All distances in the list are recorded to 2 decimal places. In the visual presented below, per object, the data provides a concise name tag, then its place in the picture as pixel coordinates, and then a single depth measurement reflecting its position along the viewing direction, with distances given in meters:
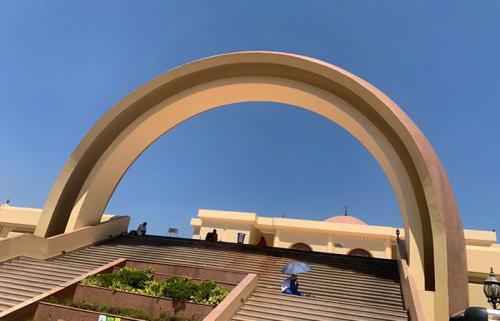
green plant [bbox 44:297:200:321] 8.34
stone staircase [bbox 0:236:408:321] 8.91
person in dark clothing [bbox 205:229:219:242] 17.11
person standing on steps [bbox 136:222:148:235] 17.91
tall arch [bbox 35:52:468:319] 10.67
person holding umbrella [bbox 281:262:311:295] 9.95
